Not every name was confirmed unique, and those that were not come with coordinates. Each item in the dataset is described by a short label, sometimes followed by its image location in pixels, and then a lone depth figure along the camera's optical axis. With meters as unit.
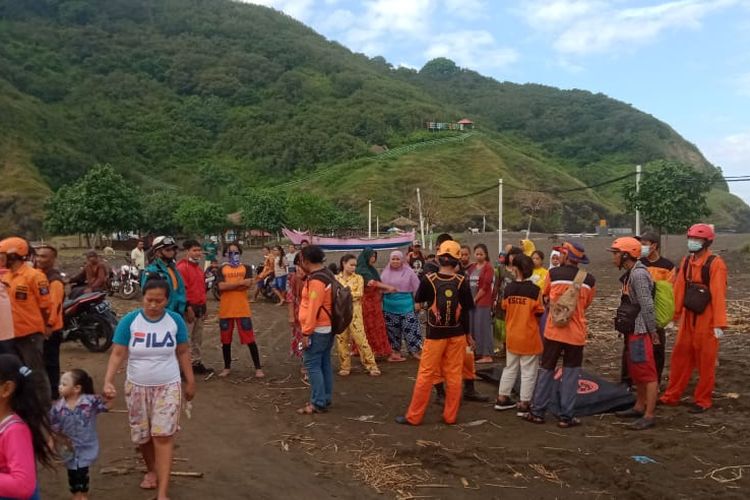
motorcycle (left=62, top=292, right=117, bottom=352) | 8.98
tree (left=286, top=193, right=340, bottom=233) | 44.84
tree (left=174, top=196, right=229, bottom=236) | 45.34
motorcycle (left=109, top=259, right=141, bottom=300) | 15.91
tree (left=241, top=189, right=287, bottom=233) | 46.94
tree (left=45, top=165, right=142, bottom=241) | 41.09
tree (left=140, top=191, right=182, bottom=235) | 49.00
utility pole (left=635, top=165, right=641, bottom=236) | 17.14
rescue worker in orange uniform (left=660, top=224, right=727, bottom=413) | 6.09
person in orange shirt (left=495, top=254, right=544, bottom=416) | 6.01
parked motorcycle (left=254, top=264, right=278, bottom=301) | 15.48
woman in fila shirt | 3.80
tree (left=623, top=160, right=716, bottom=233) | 16.62
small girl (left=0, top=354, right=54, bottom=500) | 2.37
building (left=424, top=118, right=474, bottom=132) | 94.06
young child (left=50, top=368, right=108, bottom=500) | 3.66
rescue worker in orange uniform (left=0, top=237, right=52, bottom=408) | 5.09
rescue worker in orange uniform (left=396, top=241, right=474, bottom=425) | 5.75
